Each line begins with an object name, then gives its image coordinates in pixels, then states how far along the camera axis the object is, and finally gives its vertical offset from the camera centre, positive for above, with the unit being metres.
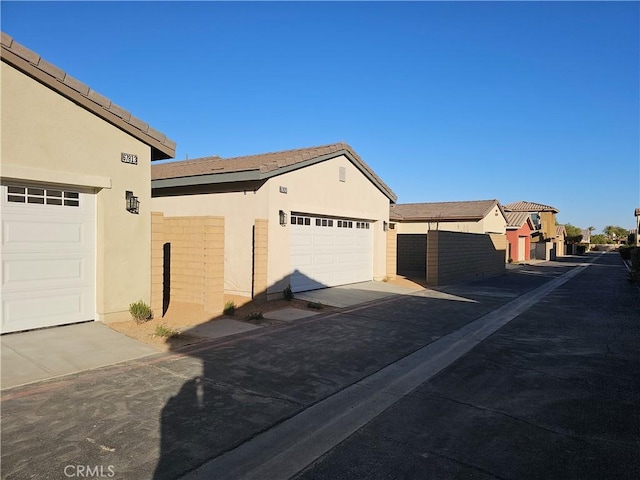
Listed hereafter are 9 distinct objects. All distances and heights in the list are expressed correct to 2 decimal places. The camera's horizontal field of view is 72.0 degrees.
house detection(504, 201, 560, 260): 50.47 +1.05
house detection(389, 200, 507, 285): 19.17 -0.31
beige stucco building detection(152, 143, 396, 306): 12.52 +0.76
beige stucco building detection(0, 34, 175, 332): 7.41 +0.61
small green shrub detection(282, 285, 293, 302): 12.74 -1.77
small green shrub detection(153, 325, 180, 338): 8.11 -1.87
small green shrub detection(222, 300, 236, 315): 10.56 -1.83
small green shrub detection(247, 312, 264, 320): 10.01 -1.90
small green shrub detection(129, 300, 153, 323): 8.94 -1.63
